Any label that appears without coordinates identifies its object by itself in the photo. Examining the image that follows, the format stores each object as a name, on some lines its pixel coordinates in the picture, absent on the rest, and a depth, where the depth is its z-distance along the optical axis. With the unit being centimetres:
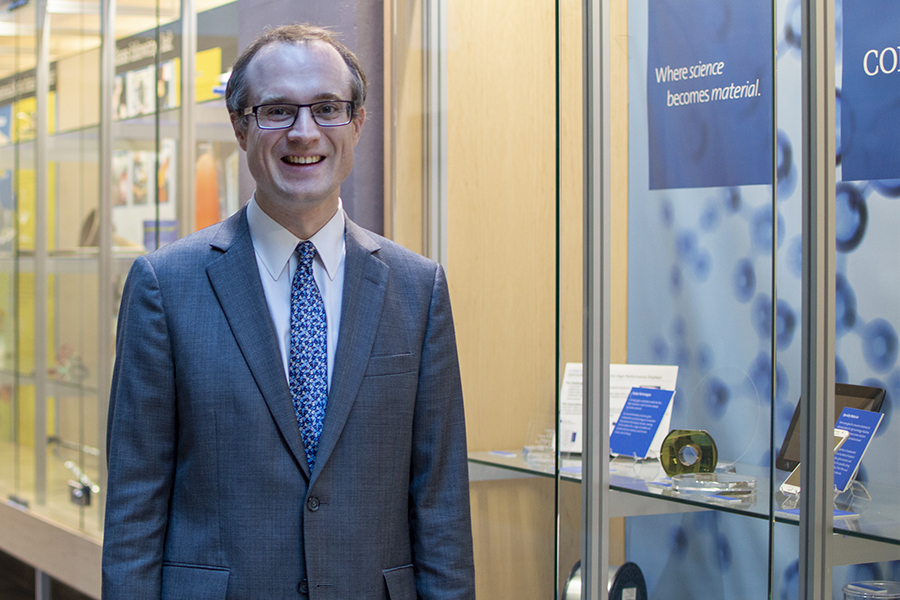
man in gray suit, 152
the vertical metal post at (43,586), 429
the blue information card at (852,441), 162
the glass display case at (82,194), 351
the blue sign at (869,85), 160
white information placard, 184
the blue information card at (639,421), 185
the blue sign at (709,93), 168
